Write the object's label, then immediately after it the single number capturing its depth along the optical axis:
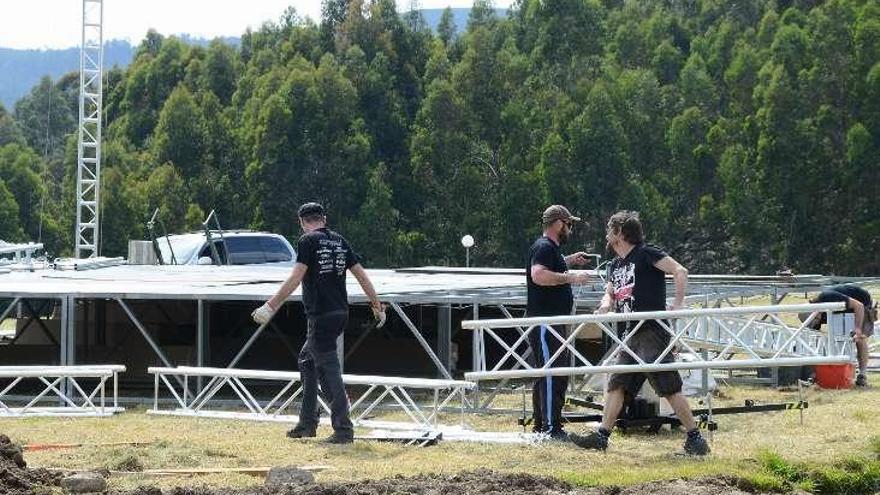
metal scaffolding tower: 37.81
